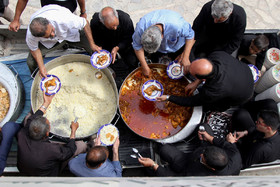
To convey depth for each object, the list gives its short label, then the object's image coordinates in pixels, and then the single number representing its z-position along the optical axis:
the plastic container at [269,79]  2.92
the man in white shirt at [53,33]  2.51
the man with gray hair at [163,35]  2.47
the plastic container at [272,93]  2.82
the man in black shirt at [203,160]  2.26
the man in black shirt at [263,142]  2.47
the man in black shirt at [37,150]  2.32
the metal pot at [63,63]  2.78
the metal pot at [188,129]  2.70
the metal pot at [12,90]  2.82
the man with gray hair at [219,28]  2.78
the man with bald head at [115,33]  2.79
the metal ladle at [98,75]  3.09
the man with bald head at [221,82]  2.37
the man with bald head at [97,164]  2.22
